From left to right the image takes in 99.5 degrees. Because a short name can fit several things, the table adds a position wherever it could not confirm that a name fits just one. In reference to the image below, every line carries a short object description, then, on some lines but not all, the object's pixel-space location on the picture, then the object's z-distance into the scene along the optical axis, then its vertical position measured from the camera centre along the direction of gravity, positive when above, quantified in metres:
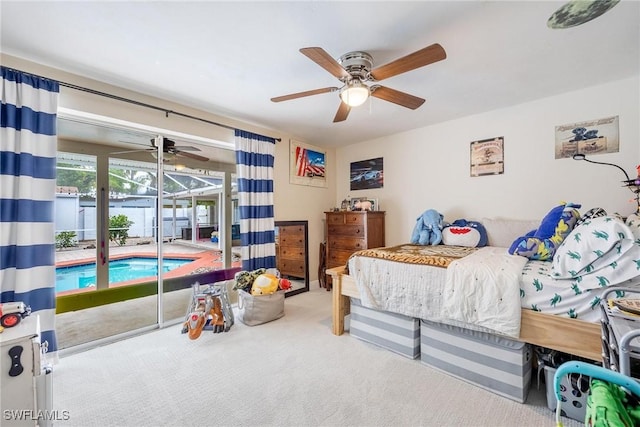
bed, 1.45 -0.48
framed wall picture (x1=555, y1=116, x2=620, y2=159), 2.61 +0.75
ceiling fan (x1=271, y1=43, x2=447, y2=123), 1.66 +0.98
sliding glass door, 2.91 -0.19
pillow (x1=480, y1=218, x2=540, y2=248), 2.93 -0.18
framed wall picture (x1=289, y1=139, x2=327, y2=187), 4.23 +0.84
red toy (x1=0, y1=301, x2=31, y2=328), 1.41 -0.50
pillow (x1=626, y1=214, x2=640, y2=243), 1.44 -0.08
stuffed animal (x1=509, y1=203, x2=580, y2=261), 2.10 -0.18
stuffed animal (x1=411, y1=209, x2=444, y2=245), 3.34 -0.19
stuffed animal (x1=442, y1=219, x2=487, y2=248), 3.09 -0.24
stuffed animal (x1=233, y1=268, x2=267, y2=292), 3.11 -0.73
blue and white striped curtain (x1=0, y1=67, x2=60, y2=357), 1.99 +0.20
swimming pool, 2.90 -0.66
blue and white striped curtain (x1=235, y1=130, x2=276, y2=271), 3.45 +0.24
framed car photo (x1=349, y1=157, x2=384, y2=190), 4.37 +0.68
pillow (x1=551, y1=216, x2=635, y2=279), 1.43 -0.20
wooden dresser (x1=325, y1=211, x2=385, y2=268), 3.95 -0.27
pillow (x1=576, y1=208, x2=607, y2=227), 1.99 -0.02
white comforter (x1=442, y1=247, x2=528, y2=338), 1.71 -0.54
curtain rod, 2.25 +1.13
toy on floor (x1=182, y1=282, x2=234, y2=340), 2.64 -0.97
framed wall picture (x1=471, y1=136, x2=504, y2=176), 3.25 +0.70
